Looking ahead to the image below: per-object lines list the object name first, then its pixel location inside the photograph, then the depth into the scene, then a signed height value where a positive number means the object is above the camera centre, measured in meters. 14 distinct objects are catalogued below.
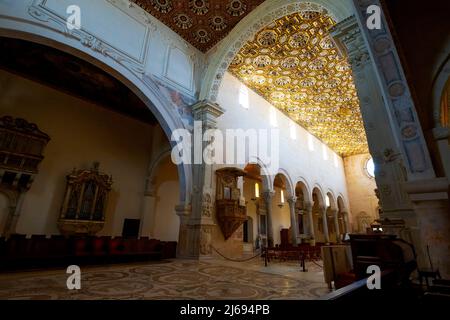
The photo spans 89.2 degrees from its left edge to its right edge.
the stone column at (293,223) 12.13 +0.62
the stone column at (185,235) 7.12 -0.07
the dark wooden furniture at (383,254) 2.77 -0.22
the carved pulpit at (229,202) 7.60 +1.00
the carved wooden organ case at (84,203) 7.94 +0.98
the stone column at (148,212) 9.98 +0.84
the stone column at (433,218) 3.10 +0.27
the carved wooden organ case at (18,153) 7.00 +2.30
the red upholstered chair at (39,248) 5.54 -0.43
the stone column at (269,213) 9.98 +0.93
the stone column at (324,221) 15.46 +0.94
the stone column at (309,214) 13.76 +1.24
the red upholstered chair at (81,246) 6.08 -0.42
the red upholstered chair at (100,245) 6.52 -0.39
